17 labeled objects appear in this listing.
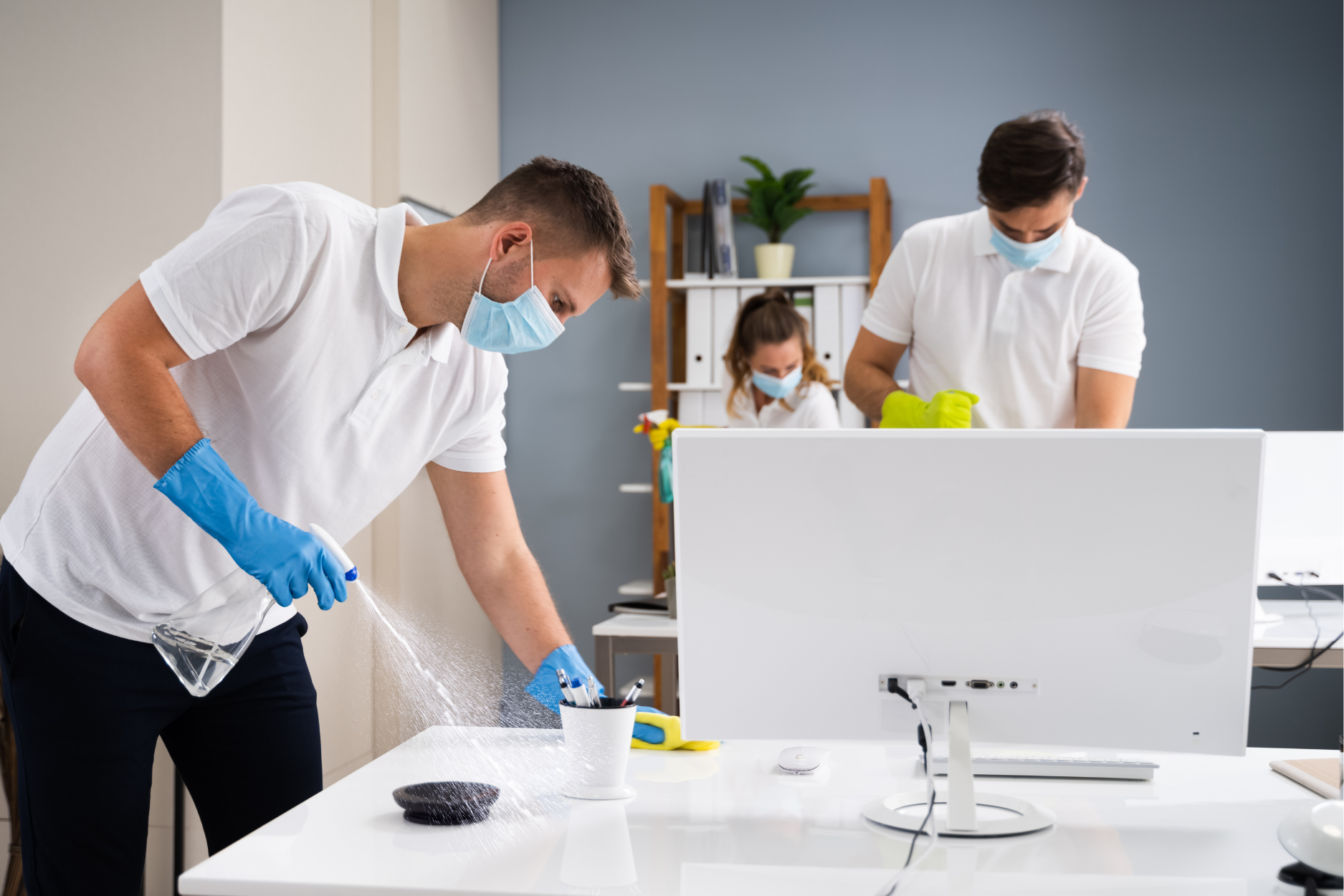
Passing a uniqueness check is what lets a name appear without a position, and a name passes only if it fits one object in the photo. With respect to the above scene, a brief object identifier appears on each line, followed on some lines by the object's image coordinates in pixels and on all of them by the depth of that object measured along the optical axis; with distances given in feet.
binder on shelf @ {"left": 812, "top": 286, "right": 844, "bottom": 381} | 11.68
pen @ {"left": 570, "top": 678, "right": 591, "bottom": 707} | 3.80
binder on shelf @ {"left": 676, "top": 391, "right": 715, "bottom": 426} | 11.98
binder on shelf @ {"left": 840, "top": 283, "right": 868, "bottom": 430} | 11.64
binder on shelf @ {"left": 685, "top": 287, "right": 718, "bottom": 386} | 11.87
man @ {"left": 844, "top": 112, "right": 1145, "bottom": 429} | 6.51
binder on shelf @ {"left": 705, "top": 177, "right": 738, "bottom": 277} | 11.71
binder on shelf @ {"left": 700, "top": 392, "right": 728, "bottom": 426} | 11.80
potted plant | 11.70
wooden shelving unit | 11.60
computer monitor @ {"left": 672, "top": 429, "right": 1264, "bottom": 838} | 3.16
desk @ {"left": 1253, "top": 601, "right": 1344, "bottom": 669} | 7.40
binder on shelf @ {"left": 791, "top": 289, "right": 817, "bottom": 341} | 11.76
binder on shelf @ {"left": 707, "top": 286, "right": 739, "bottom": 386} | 11.81
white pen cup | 3.71
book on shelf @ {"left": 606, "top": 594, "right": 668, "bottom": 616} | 9.20
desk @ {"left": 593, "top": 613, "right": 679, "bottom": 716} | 8.28
